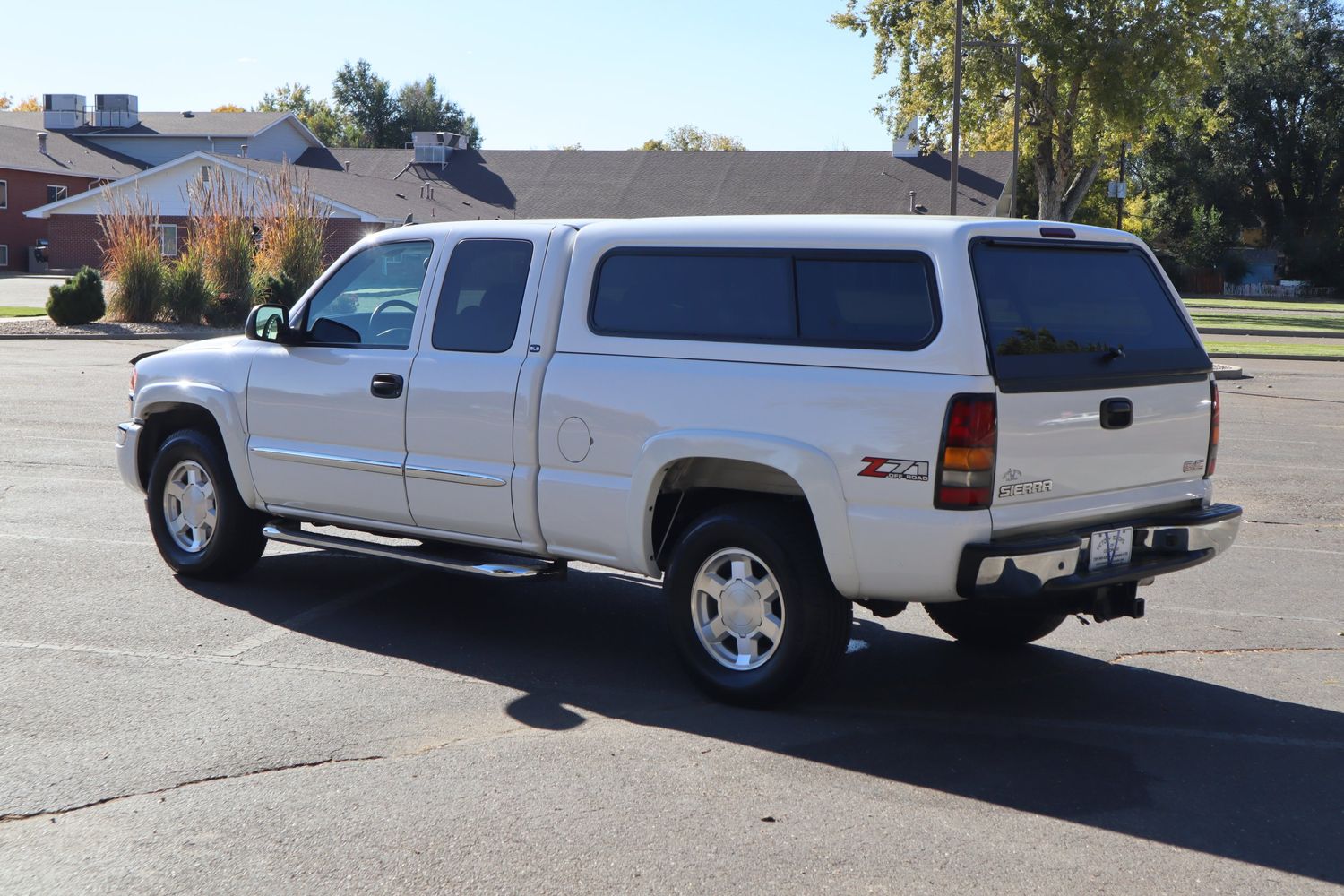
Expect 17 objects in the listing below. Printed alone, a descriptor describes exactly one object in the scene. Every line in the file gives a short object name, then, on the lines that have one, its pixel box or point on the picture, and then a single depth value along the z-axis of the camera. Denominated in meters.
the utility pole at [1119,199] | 68.06
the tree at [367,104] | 105.62
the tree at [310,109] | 102.94
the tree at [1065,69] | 43.34
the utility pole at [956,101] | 29.09
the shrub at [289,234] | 30.78
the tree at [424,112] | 105.19
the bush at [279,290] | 29.38
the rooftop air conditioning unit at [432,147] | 63.94
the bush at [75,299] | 29.20
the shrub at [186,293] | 30.27
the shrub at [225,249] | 30.58
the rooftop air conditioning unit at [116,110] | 70.62
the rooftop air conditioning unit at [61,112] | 71.31
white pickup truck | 5.38
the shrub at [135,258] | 29.70
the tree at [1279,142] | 70.44
